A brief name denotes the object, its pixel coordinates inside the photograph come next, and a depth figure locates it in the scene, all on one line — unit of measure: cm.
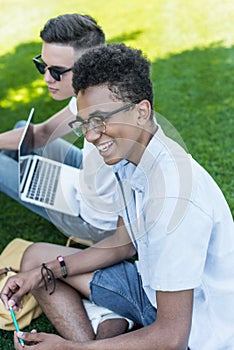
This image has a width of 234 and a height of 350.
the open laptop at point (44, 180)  304
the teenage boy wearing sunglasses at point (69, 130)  282
